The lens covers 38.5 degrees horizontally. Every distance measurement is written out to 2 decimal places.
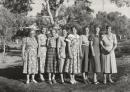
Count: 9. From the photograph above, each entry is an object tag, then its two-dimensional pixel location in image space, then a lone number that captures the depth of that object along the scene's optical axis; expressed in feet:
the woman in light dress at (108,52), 25.01
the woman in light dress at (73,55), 25.34
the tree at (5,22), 75.42
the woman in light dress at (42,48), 26.03
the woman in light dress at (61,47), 25.34
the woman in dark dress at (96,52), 25.25
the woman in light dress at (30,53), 25.80
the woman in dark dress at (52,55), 25.70
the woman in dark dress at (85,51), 25.56
